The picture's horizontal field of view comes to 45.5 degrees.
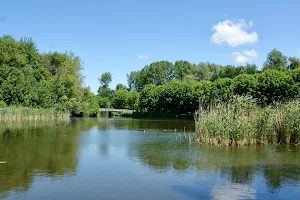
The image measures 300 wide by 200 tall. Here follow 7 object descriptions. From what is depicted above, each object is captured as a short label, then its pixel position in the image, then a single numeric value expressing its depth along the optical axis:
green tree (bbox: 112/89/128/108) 114.34
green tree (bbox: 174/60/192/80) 118.31
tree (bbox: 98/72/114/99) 138.77
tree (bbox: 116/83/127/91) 141.27
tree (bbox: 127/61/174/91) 115.75
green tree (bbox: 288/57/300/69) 77.72
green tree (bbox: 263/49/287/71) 79.88
